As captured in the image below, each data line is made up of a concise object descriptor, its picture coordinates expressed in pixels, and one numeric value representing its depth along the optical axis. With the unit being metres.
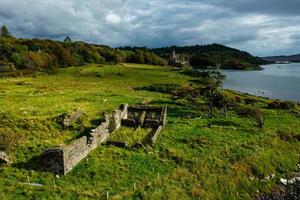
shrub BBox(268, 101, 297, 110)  40.93
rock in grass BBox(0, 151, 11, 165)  18.57
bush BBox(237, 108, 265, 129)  29.97
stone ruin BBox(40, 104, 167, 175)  17.92
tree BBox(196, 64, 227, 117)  35.18
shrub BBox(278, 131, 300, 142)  27.66
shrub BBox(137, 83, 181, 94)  50.08
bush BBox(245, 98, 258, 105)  45.79
